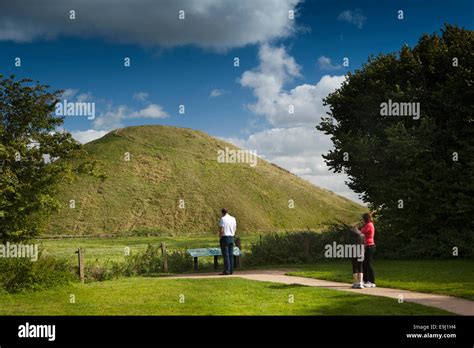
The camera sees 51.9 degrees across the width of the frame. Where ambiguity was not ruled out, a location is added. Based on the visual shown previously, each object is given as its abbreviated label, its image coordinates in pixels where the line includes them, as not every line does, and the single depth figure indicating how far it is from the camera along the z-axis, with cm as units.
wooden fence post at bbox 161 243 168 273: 2213
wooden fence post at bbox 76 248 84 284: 1900
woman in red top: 1520
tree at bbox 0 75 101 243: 1723
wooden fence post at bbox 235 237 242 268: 2316
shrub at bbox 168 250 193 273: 2275
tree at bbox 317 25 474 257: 2395
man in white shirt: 1894
